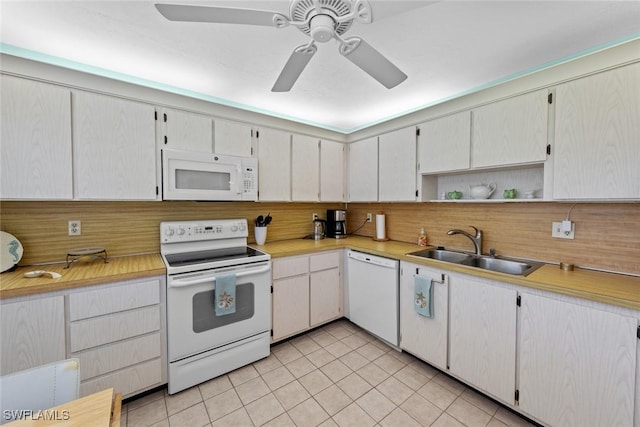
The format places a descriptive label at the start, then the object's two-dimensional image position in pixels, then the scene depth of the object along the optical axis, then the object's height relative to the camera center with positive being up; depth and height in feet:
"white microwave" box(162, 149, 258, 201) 6.78 +0.93
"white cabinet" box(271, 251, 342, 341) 7.78 -2.74
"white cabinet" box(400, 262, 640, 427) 4.13 -2.74
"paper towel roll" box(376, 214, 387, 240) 9.77 -0.71
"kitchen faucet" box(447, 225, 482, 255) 7.32 -0.84
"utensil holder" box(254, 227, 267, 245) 9.02 -0.90
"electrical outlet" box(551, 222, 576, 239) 5.90 -0.53
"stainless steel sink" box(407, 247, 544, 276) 6.40 -1.43
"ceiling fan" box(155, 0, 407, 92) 3.36 +2.65
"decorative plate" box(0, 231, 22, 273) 5.52 -0.95
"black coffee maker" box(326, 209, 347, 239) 10.73 -0.61
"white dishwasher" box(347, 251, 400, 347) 7.57 -2.73
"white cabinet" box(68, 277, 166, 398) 5.18 -2.74
